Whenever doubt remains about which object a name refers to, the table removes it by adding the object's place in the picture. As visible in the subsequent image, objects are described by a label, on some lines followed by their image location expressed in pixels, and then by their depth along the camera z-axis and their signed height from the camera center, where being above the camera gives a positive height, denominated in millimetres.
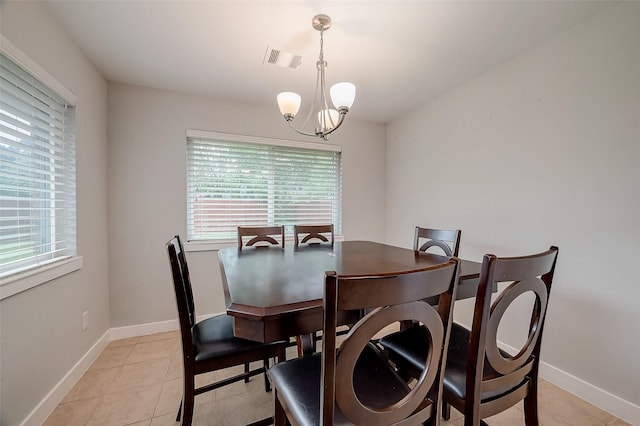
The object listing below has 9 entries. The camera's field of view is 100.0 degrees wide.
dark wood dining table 897 -332
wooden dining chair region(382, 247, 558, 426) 920 -577
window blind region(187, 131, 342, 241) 2768 +260
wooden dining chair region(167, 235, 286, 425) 1221 -678
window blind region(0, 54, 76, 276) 1342 +190
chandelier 1583 +668
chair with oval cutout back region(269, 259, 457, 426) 669 -450
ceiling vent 1986 +1145
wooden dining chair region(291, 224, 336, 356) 2418 -224
